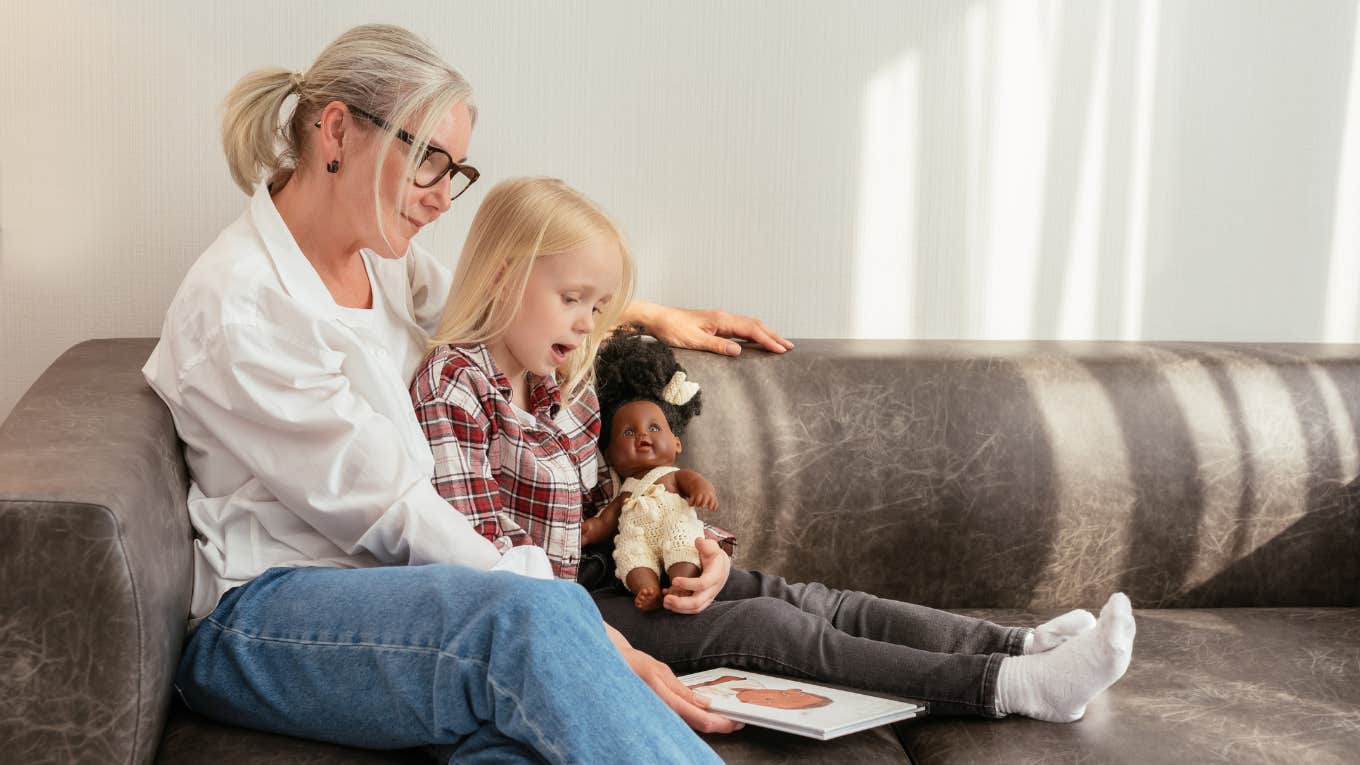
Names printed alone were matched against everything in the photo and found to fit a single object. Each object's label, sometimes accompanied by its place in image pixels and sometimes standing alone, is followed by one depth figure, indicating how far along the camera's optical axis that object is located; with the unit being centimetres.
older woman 121
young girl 153
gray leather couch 190
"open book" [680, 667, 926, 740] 137
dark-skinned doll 169
